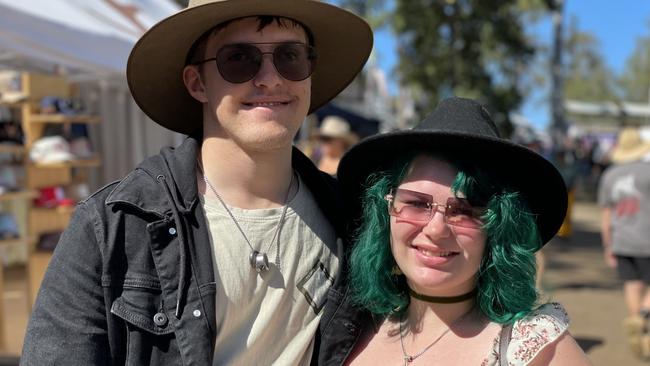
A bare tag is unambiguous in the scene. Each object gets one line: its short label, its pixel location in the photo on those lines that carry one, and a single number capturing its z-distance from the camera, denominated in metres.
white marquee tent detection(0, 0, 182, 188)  4.32
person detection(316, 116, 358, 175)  6.66
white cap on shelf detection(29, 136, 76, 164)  5.39
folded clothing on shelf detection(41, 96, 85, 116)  5.55
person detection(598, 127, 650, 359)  5.92
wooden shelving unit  5.33
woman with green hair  1.83
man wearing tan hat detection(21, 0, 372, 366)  1.67
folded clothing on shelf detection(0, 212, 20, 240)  4.92
